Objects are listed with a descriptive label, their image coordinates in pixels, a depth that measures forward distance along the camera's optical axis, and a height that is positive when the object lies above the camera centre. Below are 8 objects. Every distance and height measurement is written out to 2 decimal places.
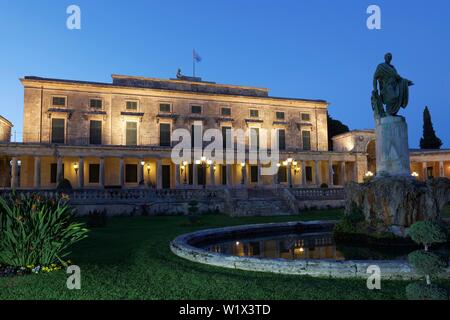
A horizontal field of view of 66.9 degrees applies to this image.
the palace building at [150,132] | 31.25 +5.01
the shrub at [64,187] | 22.39 -0.31
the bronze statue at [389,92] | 10.69 +2.76
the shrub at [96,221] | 15.67 -1.79
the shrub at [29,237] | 6.78 -1.10
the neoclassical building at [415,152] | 38.17 +2.98
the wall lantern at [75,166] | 31.50 +1.49
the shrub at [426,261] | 3.90 -0.97
